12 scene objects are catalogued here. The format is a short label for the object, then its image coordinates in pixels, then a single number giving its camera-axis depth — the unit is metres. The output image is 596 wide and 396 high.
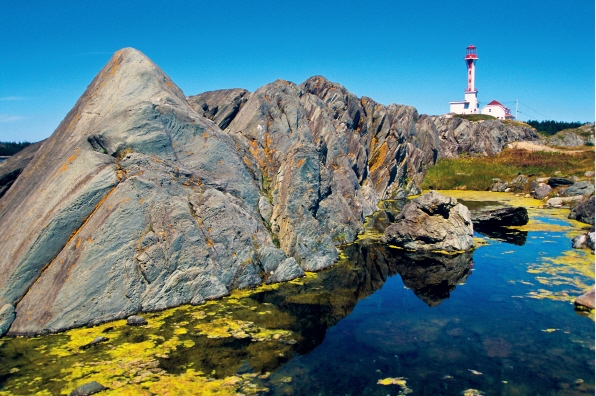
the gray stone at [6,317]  15.87
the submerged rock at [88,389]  11.83
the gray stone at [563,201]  47.08
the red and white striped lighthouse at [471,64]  182.12
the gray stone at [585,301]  17.70
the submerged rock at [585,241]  27.55
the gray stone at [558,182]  55.00
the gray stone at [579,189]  49.38
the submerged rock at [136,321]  16.50
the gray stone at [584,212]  36.69
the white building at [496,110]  173.93
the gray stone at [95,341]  14.75
